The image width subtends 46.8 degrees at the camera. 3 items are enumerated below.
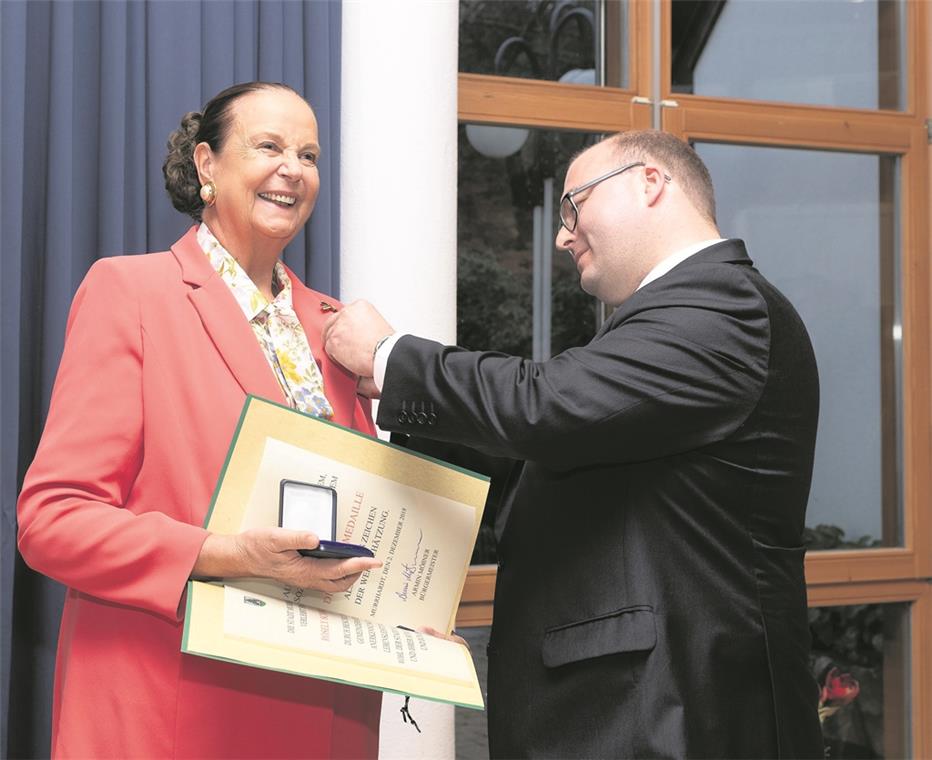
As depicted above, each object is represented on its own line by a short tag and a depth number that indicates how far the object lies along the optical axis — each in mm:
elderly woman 1511
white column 2877
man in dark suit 1656
